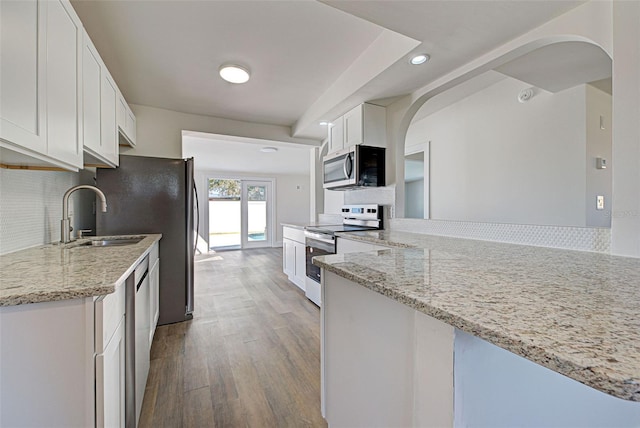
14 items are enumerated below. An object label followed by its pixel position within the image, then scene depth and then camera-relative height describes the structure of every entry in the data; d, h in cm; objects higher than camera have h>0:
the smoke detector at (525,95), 276 +122
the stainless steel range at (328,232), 285 -22
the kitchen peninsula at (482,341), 48 -29
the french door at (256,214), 752 -4
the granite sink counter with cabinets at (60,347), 80 -42
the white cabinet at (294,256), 353 -61
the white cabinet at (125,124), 238 +86
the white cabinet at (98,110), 157 +68
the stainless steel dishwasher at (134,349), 121 -66
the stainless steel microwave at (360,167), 278 +48
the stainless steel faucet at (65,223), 179 -7
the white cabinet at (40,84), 92 +52
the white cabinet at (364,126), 277 +91
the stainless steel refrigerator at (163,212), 245 +1
